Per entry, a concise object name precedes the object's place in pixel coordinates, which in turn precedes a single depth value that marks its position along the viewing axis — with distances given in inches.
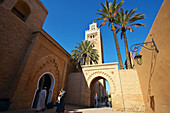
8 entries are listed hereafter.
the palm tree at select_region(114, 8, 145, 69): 469.4
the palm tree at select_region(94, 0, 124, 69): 494.0
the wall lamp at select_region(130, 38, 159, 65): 178.4
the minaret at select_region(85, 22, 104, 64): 1042.9
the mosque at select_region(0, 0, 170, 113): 171.3
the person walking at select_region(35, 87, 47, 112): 218.4
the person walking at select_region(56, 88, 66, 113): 213.1
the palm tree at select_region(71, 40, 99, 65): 614.2
